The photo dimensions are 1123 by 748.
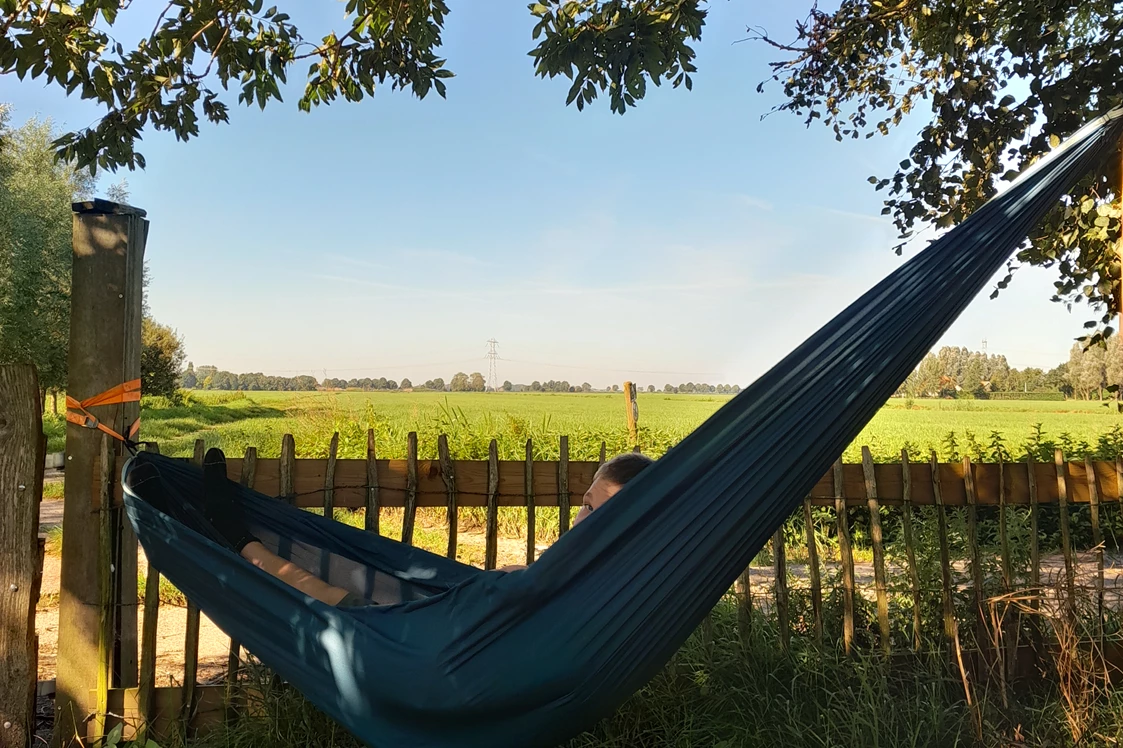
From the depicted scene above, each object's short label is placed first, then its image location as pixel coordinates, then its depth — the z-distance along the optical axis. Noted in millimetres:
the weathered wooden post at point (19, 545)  2072
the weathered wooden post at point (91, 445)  2152
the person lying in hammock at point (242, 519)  1989
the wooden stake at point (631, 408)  8977
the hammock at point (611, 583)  1343
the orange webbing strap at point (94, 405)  2166
